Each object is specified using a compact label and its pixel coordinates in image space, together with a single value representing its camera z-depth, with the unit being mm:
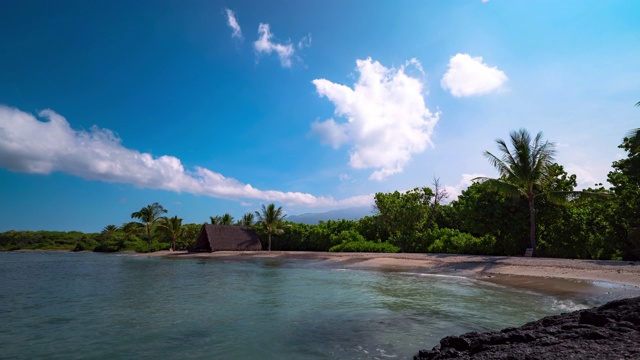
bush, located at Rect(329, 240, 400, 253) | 26491
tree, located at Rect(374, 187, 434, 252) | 26172
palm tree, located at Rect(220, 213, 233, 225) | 46000
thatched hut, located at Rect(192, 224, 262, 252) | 35406
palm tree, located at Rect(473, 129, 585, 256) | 17703
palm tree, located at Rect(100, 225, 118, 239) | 53959
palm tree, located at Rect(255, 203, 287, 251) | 35219
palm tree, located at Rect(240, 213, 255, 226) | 43491
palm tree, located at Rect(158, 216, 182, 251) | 40719
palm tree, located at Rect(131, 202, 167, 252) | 40875
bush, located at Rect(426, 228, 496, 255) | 20547
